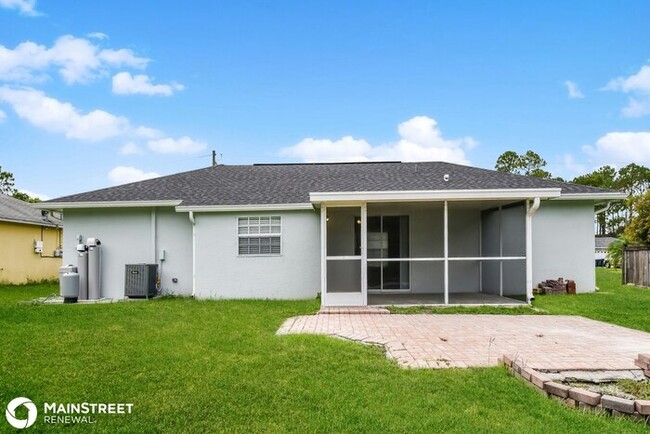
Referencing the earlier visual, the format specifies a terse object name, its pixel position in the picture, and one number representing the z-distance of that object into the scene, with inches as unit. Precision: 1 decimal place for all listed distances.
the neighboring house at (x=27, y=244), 625.9
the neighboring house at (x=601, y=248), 1561.3
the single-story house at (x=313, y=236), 446.9
